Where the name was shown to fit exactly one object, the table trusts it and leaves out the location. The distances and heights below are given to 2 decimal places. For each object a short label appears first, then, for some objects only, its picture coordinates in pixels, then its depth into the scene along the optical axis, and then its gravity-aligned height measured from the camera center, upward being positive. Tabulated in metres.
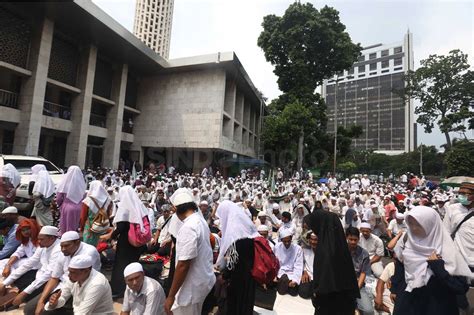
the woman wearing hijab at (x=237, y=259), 2.16 -0.67
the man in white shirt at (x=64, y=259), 2.39 -0.88
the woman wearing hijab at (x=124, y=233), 2.86 -0.69
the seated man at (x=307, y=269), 3.57 -1.25
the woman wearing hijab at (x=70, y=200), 3.63 -0.47
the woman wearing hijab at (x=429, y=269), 1.70 -0.53
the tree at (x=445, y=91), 21.59 +8.30
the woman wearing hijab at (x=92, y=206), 3.30 -0.48
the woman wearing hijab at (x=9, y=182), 4.68 -0.35
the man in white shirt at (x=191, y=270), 1.84 -0.68
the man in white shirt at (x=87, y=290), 2.12 -0.99
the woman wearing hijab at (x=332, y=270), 1.89 -0.63
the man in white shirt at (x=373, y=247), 3.79 -0.93
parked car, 5.51 -0.19
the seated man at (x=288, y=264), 3.71 -1.22
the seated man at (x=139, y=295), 2.14 -1.01
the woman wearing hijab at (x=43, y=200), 3.94 -0.52
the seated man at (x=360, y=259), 3.24 -0.94
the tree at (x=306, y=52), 20.59 +10.19
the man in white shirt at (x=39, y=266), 2.69 -1.07
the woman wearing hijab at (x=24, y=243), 3.08 -0.93
